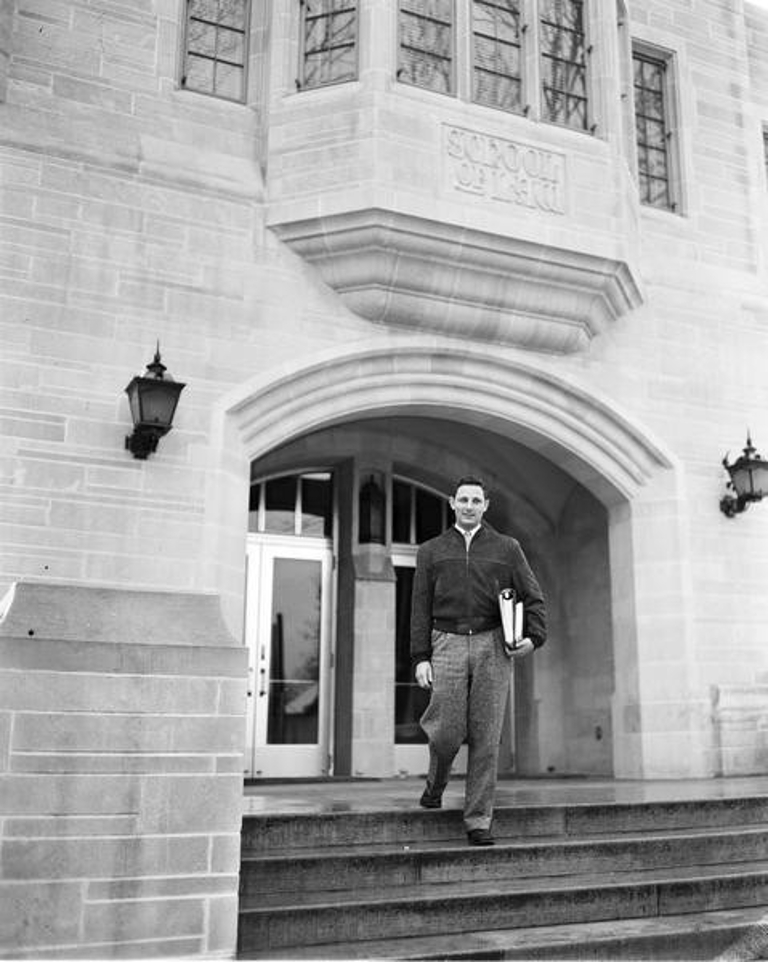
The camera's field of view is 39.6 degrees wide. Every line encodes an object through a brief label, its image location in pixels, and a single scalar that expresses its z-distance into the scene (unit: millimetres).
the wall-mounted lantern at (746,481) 9461
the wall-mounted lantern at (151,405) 7336
